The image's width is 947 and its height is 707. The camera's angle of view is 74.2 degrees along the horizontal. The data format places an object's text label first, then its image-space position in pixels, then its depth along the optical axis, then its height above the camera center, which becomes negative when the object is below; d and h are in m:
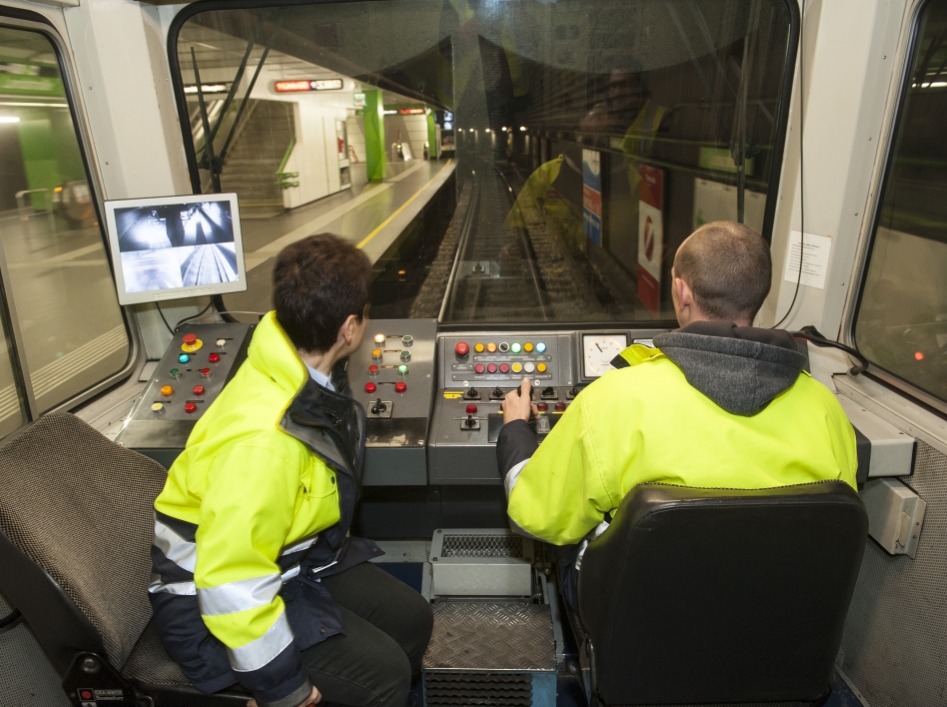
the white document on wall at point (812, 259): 2.00 -0.44
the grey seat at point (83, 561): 1.13 -0.79
